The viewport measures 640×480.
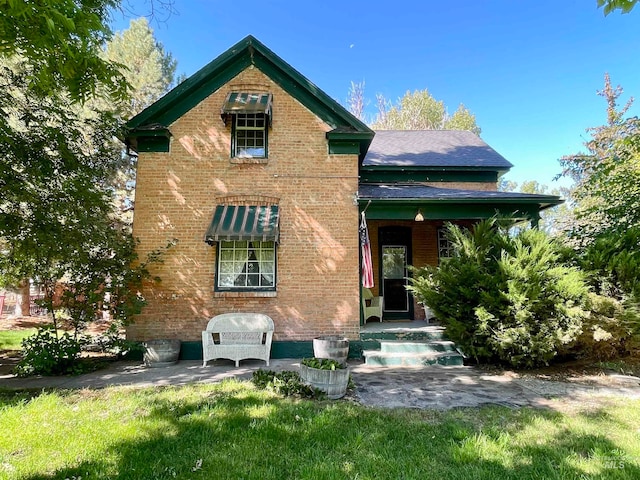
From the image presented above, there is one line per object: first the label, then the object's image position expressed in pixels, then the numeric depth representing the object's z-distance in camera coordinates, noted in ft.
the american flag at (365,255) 27.12
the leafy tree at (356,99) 98.12
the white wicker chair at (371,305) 35.70
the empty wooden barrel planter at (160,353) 24.25
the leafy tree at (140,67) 58.34
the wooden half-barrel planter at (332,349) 23.84
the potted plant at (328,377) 16.97
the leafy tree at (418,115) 107.65
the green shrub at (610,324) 21.26
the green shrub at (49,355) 21.50
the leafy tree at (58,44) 10.33
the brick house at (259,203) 27.07
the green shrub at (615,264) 22.08
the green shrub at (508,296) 21.21
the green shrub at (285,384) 17.17
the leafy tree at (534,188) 137.18
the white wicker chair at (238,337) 24.08
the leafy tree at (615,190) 27.20
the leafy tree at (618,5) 9.52
